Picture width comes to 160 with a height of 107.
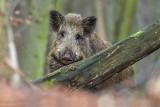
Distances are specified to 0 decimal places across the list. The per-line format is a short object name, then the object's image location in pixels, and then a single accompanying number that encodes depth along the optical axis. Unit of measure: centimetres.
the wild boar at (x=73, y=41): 1369
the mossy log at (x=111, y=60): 889
